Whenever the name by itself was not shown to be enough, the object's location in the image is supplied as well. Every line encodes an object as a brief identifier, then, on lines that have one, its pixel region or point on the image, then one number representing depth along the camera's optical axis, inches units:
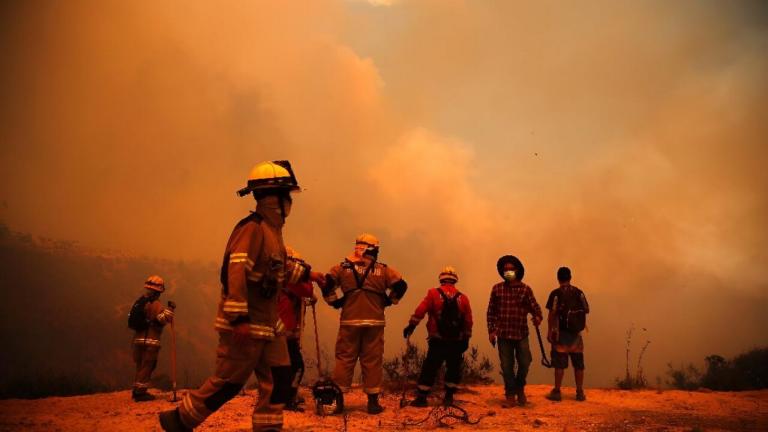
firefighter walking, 194.9
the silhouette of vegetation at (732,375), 497.0
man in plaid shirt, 377.4
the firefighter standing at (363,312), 335.3
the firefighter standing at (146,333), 382.9
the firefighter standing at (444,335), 358.6
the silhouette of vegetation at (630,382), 486.3
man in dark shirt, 393.4
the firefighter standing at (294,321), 324.8
